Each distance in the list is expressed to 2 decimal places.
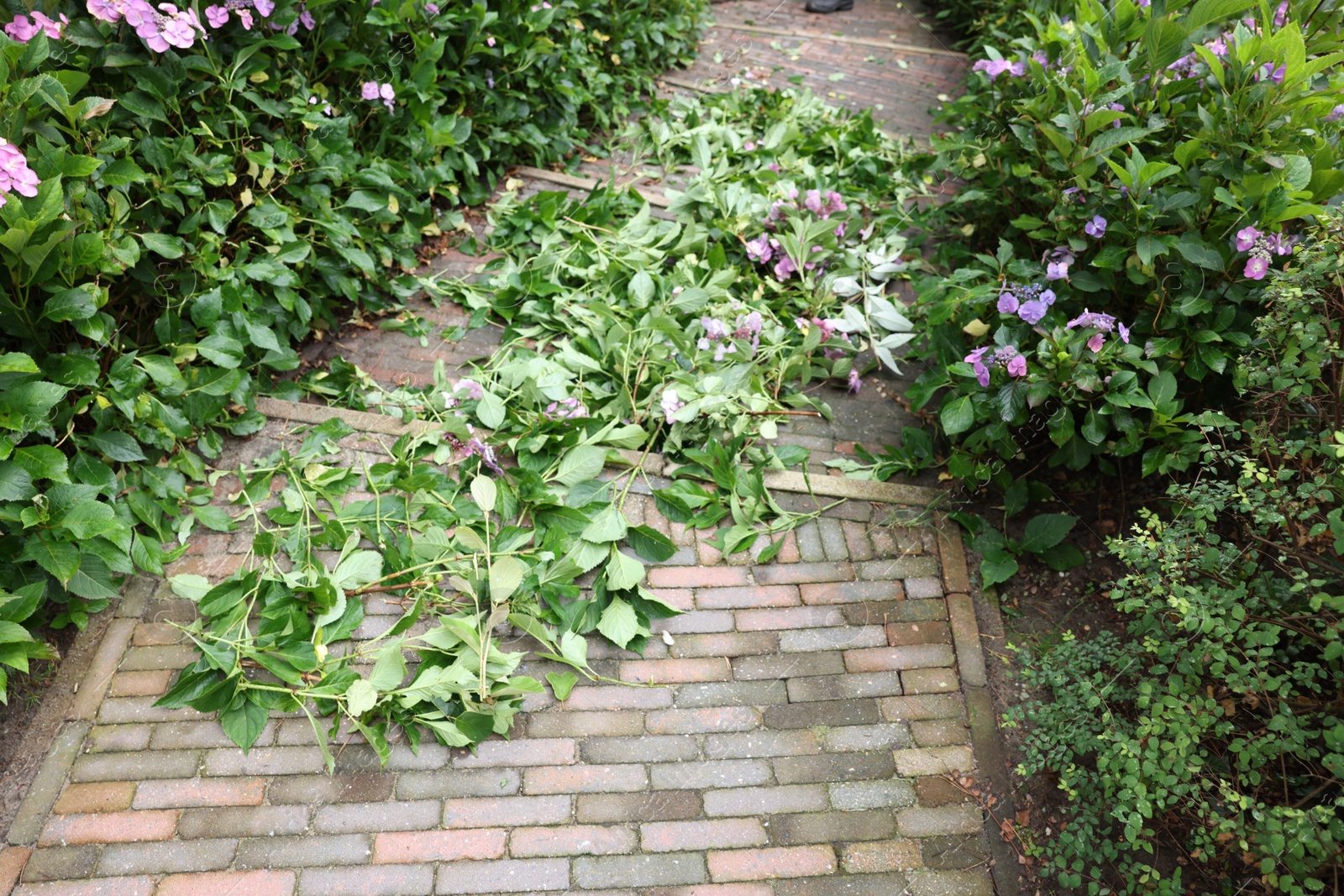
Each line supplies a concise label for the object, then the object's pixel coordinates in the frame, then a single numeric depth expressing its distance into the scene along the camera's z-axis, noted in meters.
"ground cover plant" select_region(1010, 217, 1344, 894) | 2.00
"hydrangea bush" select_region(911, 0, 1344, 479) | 2.74
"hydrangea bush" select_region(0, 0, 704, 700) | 2.54
